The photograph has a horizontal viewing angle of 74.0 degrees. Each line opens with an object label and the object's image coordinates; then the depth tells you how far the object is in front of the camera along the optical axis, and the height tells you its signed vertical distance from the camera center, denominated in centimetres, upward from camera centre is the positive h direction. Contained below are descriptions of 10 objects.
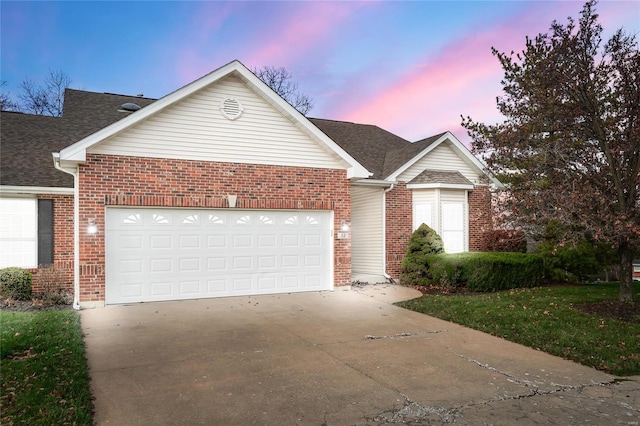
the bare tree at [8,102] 2706 +728
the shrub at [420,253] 1395 -129
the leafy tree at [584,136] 849 +170
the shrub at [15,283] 1082 -175
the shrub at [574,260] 1353 -151
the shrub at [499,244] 1551 -111
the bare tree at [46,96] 2714 +770
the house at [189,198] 1003 +44
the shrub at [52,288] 1052 -189
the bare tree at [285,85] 3188 +981
